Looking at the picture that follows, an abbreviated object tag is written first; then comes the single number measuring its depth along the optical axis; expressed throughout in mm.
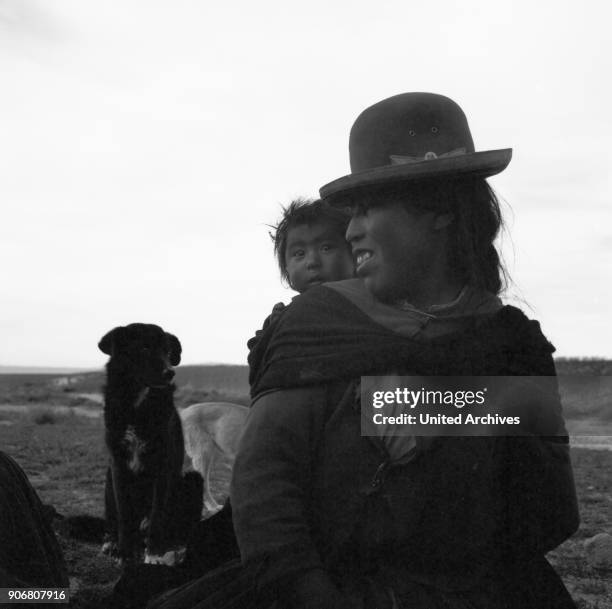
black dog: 5074
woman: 1837
